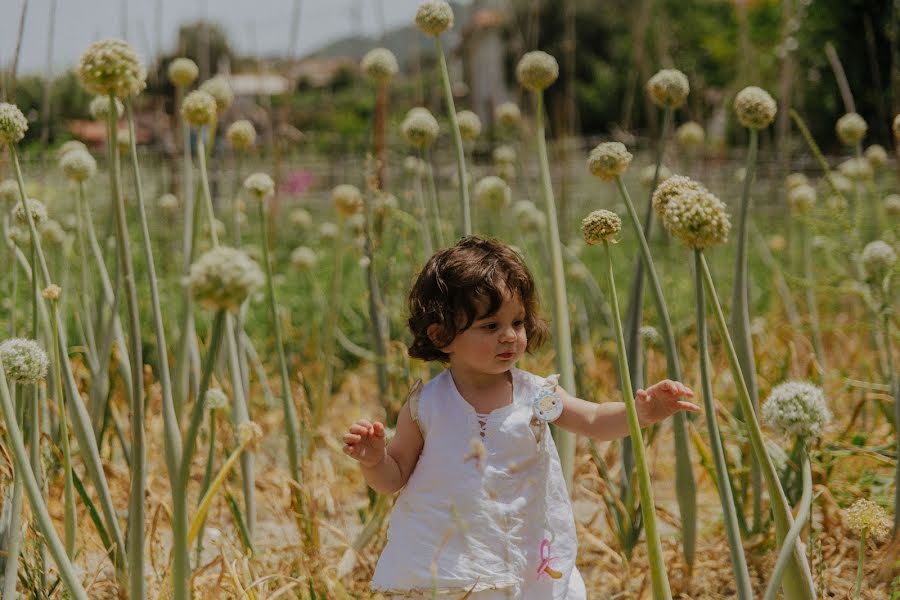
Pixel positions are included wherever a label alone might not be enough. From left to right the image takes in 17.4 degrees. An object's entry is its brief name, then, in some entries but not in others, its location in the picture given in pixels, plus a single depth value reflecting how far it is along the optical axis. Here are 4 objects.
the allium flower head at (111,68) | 3.38
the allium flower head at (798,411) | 3.60
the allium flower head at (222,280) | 3.20
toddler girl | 3.65
